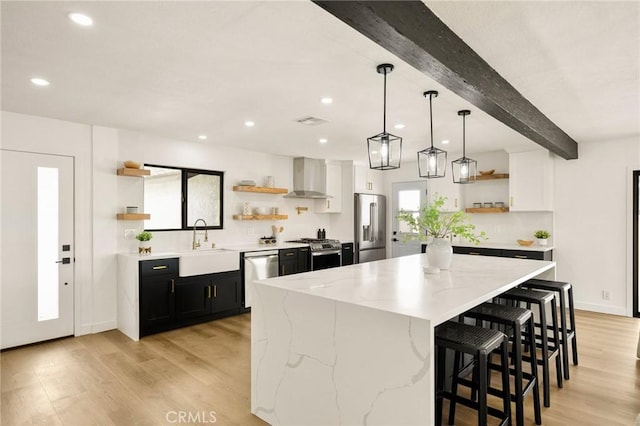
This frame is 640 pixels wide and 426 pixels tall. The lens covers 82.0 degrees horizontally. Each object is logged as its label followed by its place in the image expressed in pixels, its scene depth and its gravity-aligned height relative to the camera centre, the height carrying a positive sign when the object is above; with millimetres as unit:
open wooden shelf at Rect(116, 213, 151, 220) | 4418 -43
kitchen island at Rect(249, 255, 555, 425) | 1737 -703
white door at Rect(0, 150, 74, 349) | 3793 -380
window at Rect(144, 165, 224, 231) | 4906 +208
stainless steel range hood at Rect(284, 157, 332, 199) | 6508 +613
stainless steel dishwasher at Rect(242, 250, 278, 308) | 5152 -771
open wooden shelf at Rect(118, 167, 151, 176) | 4410 +491
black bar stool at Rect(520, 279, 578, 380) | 3121 -898
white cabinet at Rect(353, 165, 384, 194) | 7137 +645
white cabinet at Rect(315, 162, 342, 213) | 6898 +413
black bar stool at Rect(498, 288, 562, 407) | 2695 -899
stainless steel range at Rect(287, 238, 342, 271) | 6057 -680
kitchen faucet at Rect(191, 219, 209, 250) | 5160 -371
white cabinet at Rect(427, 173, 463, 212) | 6391 +371
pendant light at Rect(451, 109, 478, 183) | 3855 +455
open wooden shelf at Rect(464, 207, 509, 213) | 5871 +41
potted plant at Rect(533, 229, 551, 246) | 5473 -354
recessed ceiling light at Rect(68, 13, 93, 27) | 1970 +1055
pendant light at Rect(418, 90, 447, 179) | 3270 +455
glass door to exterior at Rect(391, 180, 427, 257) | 7125 +151
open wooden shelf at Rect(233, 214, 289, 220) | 5652 -65
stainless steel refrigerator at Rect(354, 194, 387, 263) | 7016 -282
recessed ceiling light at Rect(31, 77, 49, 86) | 2879 +1043
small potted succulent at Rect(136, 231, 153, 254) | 4504 -341
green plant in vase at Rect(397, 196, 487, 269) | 2910 -161
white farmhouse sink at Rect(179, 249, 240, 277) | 4484 -626
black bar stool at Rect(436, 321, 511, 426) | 1962 -816
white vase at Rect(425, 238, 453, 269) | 3049 -338
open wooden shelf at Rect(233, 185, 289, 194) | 5598 +363
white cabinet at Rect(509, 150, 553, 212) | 5453 +480
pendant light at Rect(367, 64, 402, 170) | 2734 +466
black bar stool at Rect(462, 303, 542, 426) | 2297 -835
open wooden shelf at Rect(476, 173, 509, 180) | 5865 +582
